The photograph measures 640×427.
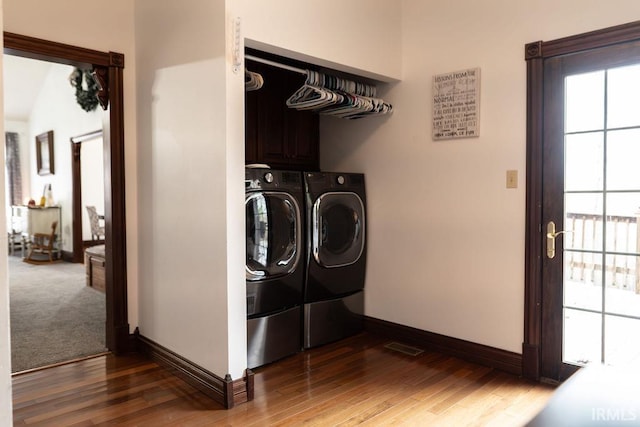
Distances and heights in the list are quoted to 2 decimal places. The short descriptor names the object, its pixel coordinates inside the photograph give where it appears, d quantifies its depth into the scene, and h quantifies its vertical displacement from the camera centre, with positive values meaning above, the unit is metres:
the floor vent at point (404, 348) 3.25 -1.12
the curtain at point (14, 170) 9.01 +0.51
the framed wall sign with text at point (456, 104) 3.02 +0.61
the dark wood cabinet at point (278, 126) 3.43 +0.55
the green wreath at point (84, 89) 6.39 +1.50
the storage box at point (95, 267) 5.38 -0.87
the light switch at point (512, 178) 2.85 +0.09
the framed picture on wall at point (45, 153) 8.15 +0.78
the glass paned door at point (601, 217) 2.48 -0.13
